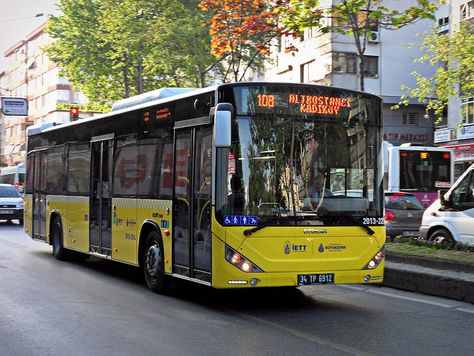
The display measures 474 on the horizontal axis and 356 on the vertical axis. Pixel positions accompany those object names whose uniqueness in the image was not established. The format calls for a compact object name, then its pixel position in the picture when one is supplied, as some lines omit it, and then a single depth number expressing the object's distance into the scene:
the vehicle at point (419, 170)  27.56
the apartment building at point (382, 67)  46.53
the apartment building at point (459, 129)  39.09
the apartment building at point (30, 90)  88.31
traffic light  26.80
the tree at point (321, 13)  15.34
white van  14.41
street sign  52.53
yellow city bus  8.93
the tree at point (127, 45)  34.19
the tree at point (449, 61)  25.46
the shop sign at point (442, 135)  41.09
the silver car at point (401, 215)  19.98
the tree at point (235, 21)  17.17
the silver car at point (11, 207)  28.95
